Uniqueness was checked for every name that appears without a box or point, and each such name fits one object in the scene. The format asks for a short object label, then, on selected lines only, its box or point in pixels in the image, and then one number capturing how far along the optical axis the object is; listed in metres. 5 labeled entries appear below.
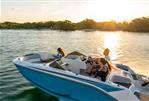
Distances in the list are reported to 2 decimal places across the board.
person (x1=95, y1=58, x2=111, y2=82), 4.04
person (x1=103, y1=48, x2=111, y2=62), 4.93
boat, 3.67
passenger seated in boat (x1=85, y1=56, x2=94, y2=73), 4.34
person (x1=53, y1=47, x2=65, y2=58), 5.04
